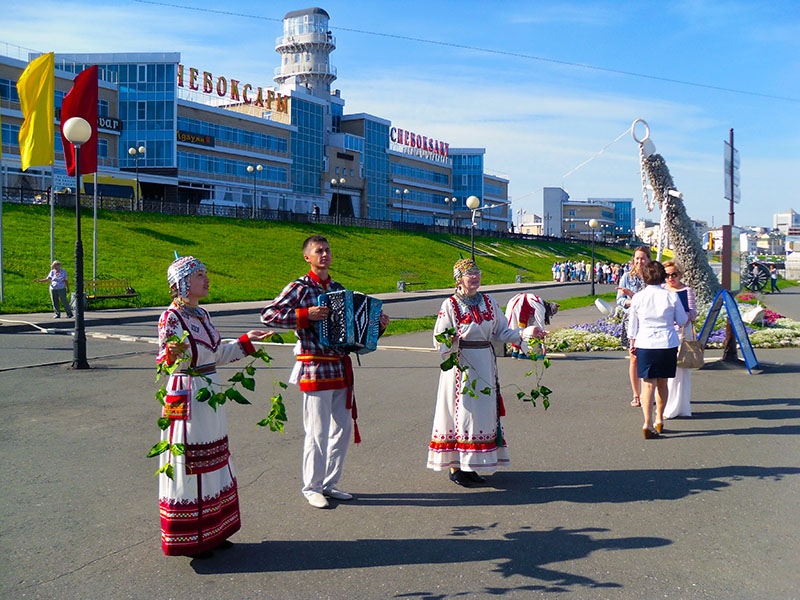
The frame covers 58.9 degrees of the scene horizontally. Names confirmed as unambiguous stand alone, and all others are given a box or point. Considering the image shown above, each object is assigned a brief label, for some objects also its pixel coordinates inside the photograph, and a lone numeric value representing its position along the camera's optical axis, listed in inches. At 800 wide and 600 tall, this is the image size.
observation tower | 3730.3
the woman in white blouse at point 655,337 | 288.5
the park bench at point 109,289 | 987.9
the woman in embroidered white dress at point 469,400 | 227.6
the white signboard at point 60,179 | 2153.1
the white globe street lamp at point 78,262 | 469.4
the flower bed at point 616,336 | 575.8
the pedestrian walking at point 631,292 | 336.8
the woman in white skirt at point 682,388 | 325.7
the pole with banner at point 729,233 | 472.4
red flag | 756.0
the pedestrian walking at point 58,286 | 768.9
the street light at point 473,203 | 1012.9
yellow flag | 782.5
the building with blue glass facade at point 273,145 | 2477.9
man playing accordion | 204.7
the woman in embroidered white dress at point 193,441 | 167.0
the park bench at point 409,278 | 1703.1
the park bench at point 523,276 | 2028.5
